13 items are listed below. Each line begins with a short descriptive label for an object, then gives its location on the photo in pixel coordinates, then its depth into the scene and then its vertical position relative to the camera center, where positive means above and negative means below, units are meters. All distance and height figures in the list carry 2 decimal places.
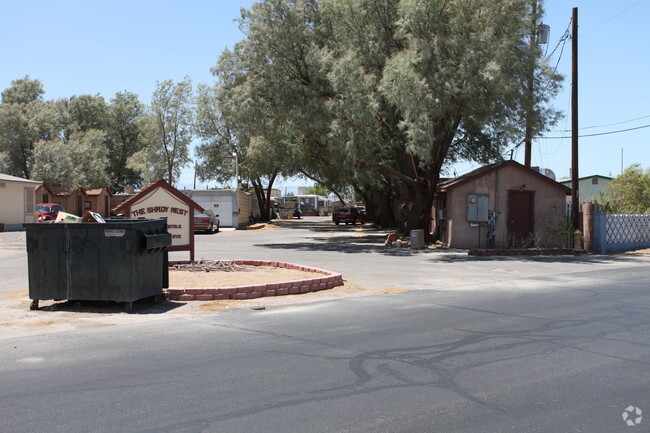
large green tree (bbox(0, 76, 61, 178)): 54.16 +8.29
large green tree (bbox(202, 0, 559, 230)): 21.84 +5.60
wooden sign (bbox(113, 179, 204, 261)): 14.53 +0.25
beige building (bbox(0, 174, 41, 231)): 36.12 +1.16
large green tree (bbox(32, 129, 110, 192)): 50.91 +5.10
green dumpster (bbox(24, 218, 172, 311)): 9.28 -0.67
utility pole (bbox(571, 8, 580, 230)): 23.45 +3.99
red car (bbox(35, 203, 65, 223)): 38.53 +0.58
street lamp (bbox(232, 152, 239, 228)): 41.41 +0.31
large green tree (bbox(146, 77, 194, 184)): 50.56 +8.29
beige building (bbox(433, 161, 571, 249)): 24.00 +0.34
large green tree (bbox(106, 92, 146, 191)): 67.50 +10.18
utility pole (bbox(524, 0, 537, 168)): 22.86 +4.84
